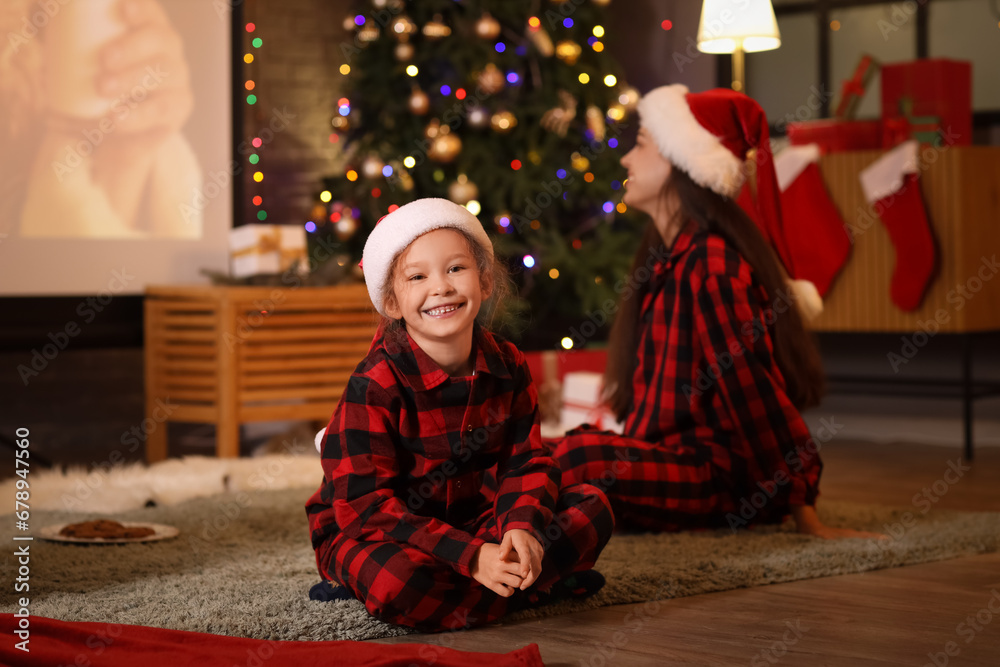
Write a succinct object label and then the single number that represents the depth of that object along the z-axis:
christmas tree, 4.49
